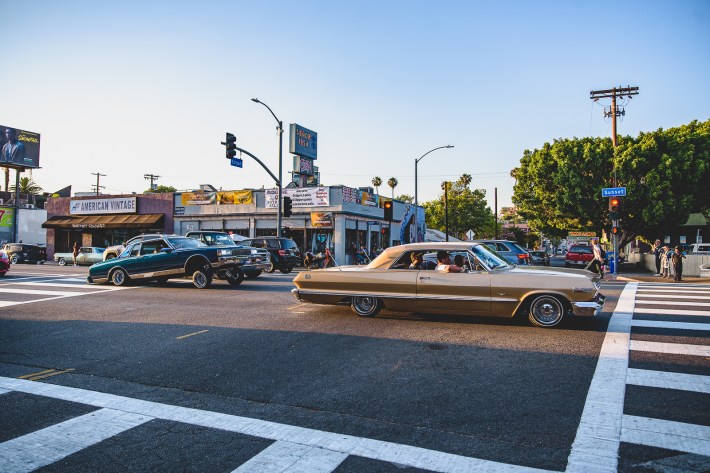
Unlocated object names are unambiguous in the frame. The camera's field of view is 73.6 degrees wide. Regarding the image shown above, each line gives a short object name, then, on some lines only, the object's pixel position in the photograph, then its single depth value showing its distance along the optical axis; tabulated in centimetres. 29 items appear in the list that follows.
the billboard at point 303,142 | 3644
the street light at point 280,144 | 2630
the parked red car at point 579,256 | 2917
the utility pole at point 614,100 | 3078
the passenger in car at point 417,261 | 887
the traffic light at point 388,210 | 2262
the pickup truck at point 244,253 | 1462
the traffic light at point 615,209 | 2140
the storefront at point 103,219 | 3772
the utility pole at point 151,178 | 6981
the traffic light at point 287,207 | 2541
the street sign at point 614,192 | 2156
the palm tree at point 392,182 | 9106
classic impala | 784
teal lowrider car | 1420
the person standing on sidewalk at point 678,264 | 1831
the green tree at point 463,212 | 6075
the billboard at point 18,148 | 5444
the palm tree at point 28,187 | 6875
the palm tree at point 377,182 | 9271
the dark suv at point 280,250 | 2272
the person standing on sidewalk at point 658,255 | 2351
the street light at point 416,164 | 3171
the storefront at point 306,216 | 3238
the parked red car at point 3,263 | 1812
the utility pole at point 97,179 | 6841
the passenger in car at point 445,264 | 839
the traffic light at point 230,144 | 2181
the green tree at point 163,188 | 8795
